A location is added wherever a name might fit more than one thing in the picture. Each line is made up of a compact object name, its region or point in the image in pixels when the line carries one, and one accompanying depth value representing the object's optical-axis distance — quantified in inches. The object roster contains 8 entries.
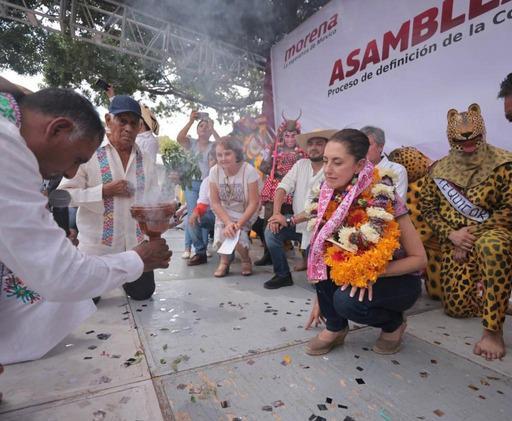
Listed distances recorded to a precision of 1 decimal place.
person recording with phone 178.4
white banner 140.9
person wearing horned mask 175.2
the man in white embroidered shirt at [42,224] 42.9
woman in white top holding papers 153.3
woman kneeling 75.3
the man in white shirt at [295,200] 138.8
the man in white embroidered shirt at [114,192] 109.0
